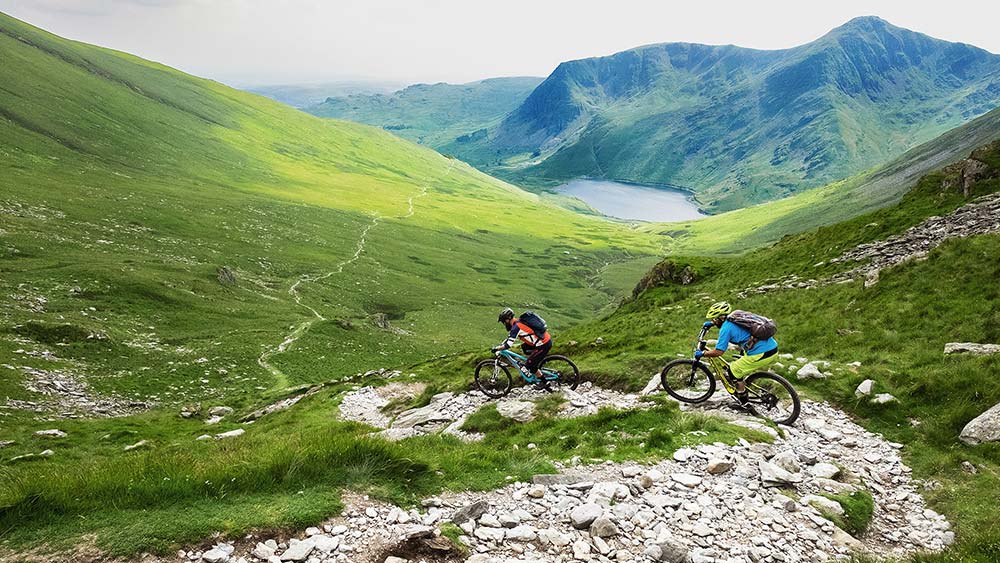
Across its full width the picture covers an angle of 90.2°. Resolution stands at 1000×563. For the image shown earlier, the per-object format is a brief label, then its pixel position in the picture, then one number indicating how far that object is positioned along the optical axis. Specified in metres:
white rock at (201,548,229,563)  7.39
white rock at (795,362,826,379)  17.13
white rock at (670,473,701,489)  10.77
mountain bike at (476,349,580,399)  19.80
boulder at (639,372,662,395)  18.40
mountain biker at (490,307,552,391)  18.67
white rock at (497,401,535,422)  17.42
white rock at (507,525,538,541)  8.83
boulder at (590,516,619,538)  8.92
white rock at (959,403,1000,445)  11.81
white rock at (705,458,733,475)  11.34
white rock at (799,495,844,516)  9.84
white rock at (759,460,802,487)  10.84
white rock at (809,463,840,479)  11.34
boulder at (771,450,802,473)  11.55
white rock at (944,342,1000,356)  15.57
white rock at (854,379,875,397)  15.33
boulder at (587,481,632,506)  9.93
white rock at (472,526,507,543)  8.69
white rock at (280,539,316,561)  7.65
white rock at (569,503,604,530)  9.23
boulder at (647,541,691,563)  8.38
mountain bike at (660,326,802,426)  14.92
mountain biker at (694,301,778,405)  14.64
